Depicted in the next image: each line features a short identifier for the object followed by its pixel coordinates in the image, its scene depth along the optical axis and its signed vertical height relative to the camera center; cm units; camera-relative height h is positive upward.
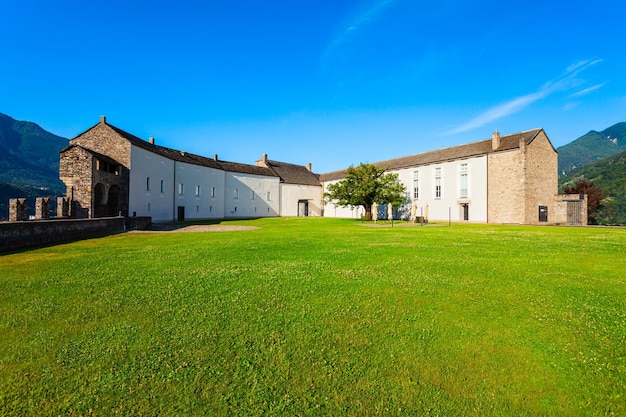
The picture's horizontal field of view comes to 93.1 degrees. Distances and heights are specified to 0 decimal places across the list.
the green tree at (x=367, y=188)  4134 +322
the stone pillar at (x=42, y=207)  1853 +11
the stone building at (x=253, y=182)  2720 +349
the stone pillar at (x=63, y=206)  2185 +18
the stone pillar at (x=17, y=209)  1588 -2
